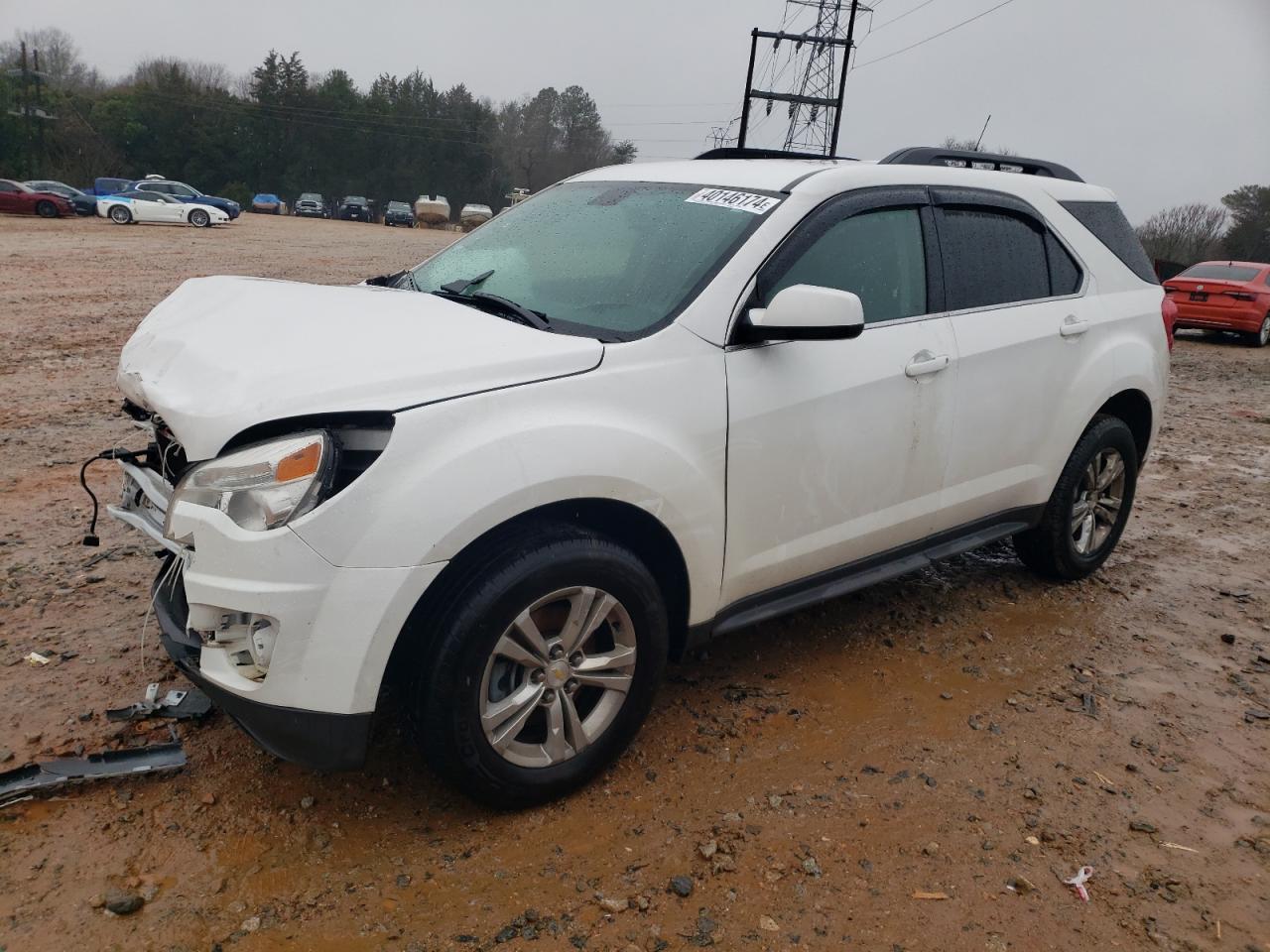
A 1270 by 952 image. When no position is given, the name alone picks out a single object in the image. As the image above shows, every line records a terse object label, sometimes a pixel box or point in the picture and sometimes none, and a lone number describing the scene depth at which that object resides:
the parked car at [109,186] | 38.87
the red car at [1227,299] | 17.34
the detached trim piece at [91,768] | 2.69
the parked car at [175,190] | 32.50
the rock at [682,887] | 2.50
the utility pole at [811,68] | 30.66
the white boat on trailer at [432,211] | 50.75
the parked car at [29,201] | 31.22
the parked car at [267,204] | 53.19
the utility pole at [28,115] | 50.03
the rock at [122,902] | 2.31
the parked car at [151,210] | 30.84
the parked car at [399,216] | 50.56
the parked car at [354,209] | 52.72
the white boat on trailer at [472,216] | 50.46
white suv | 2.32
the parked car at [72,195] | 32.56
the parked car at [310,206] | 52.78
